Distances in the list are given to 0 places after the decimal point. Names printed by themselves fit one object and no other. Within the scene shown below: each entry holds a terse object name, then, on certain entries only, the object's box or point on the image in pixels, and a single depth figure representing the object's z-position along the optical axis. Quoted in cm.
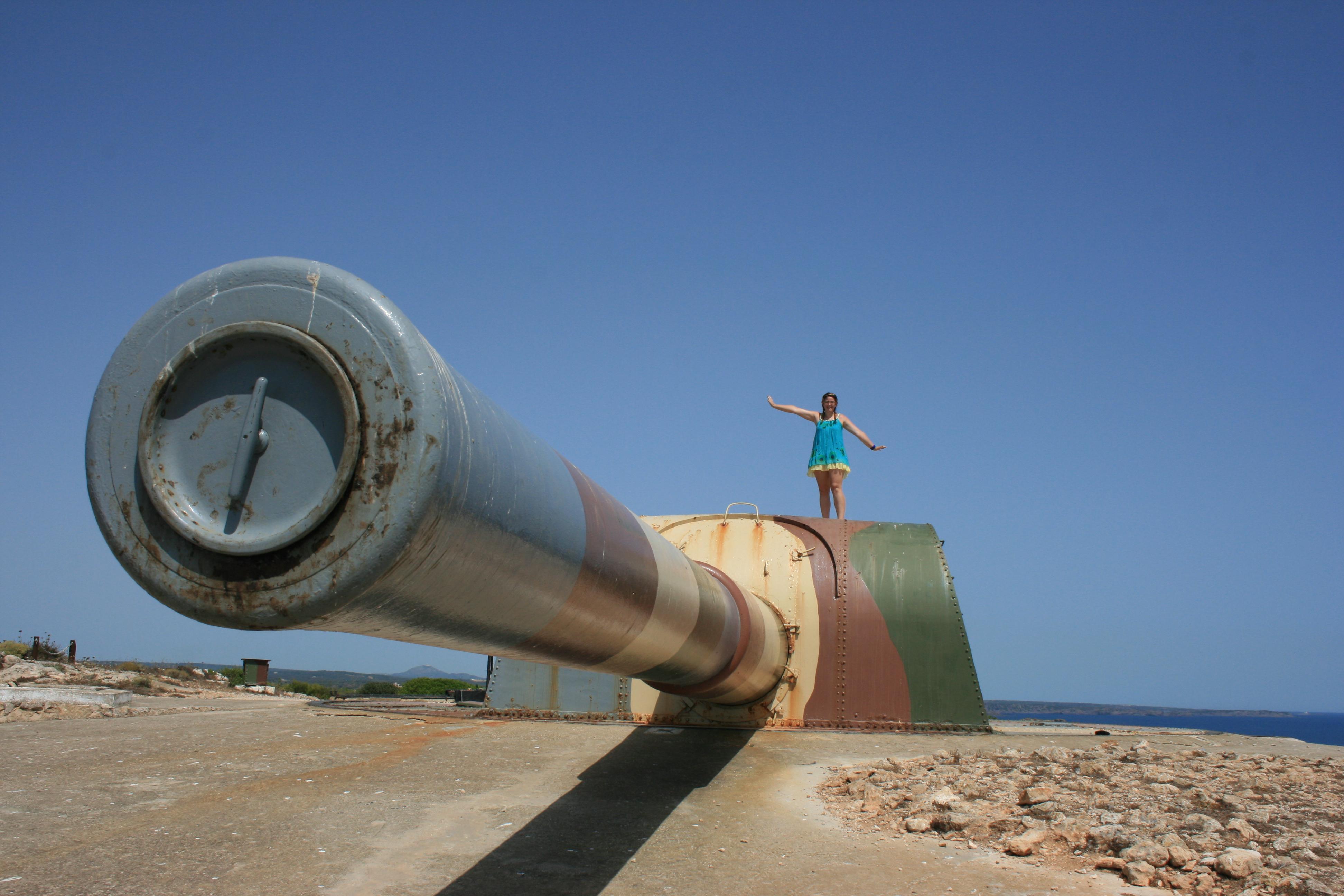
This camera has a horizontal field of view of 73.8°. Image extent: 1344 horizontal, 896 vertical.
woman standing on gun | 908
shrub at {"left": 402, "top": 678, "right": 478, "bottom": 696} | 2009
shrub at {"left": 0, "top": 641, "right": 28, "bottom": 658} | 1722
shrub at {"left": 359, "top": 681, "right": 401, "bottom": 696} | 1998
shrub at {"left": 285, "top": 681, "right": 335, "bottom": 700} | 1973
